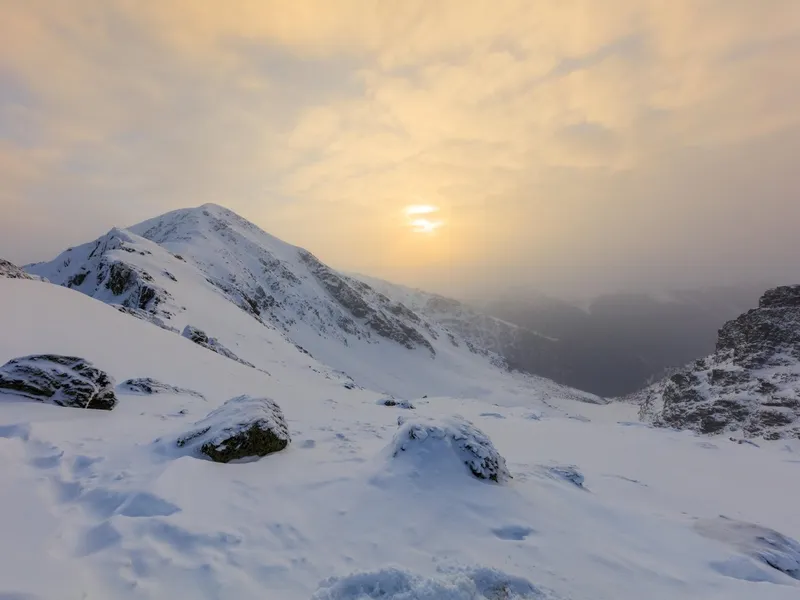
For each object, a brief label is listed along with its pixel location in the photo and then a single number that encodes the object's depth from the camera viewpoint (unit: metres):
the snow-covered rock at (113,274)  36.06
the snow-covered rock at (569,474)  8.58
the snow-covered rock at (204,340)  26.50
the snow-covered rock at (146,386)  11.94
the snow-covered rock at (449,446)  7.30
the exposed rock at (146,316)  25.84
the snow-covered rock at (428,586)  4.16
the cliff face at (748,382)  53.88
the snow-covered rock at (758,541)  5.97
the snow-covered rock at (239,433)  7.39
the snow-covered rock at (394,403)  22.67
